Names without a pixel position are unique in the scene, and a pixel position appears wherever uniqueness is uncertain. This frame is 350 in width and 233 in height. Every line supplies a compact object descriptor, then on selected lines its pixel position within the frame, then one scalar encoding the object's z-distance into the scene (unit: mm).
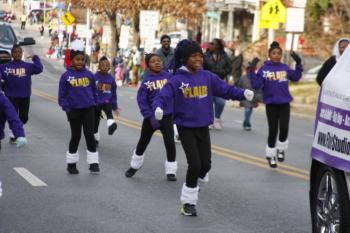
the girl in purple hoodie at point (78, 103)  12898
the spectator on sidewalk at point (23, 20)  47431
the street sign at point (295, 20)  30438
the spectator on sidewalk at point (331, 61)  13523
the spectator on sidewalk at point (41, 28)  58412
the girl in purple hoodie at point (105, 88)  15922
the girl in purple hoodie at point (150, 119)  12594
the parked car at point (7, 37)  28397
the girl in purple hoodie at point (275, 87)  14172
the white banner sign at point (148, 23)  44728
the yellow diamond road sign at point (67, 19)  60156
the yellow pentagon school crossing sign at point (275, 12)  31344
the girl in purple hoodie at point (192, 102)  9945
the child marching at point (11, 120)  8461
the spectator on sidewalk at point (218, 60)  20547
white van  7160
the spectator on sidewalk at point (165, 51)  16203
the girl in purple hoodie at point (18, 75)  16031
